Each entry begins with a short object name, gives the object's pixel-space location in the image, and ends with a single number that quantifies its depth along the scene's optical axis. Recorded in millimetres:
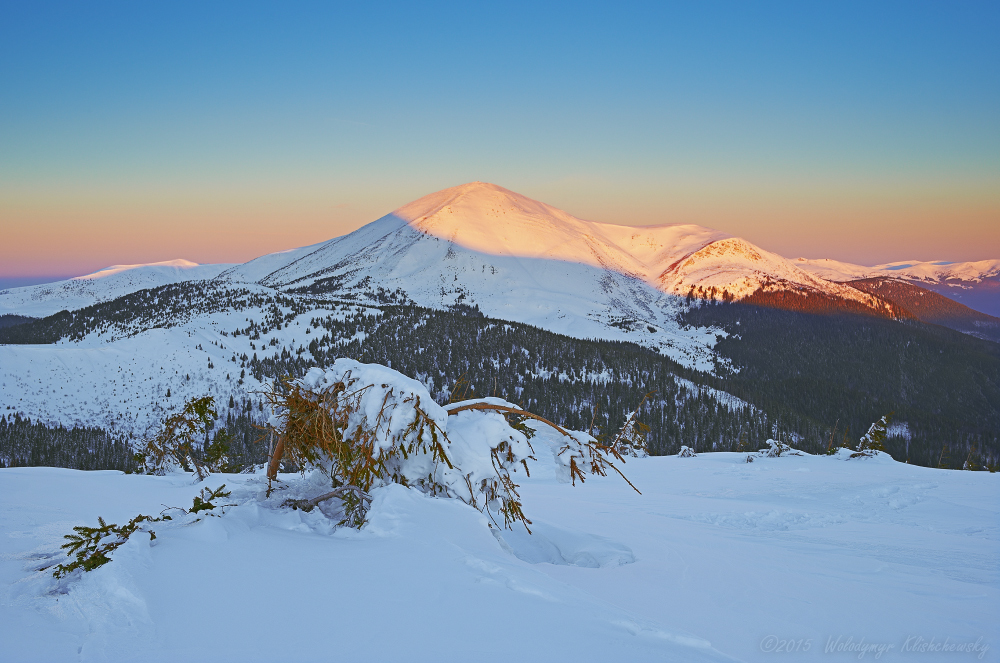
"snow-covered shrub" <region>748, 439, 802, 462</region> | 19278
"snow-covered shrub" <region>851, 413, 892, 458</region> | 25406
